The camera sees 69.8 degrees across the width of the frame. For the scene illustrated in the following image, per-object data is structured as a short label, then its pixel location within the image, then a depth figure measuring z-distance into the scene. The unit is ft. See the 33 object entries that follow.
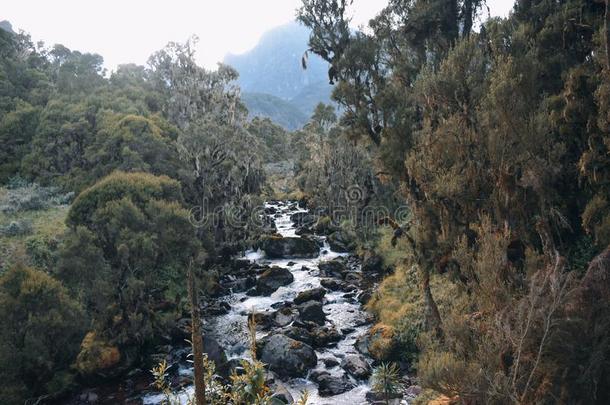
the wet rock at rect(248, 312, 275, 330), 87.66
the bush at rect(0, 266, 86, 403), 59.77
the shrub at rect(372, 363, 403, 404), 57.62
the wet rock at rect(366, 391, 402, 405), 58.18
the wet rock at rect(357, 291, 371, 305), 97.38
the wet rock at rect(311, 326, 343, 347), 79.87
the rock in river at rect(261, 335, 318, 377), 69.56
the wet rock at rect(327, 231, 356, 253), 146.92
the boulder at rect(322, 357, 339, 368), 71.41
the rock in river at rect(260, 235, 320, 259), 142.51
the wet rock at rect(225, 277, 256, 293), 112.45
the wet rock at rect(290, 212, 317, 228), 189.45
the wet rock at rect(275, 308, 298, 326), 88.99
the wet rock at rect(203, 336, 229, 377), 69.77
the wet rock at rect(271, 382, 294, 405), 59.36
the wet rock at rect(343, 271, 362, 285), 112.68
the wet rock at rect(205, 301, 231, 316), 96.31
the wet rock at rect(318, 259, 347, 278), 121.29
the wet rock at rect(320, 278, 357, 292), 108.27
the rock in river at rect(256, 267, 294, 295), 110.01
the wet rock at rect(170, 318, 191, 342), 83.51
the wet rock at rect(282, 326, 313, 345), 79.36
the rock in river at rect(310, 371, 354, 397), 63.62
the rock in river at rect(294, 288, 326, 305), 100.68
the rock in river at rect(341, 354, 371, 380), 67.56
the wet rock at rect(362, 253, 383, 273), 119.34
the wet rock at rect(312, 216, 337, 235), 169.78
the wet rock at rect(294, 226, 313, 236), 169.27
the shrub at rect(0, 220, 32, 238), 98.12
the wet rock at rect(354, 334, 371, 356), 75.10
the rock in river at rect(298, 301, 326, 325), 89.51
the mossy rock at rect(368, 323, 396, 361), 71.26
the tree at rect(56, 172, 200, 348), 74.95
